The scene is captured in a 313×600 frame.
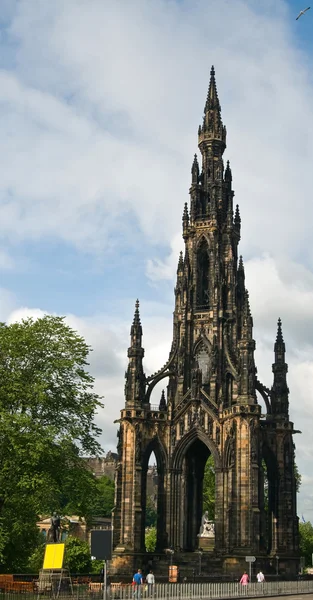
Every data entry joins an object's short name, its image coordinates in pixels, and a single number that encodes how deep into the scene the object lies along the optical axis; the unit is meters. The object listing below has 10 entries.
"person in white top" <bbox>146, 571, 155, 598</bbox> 36.80
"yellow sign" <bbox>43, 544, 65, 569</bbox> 34.02
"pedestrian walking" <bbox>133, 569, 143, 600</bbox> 34.56
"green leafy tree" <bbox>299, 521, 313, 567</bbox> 94.81
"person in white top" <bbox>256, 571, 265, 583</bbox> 49.78
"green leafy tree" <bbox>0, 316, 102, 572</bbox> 40.25
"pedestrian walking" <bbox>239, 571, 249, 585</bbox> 44.20
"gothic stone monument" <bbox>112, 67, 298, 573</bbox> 60.56
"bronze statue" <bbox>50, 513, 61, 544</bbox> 44.51
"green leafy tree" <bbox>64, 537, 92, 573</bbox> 64.38
